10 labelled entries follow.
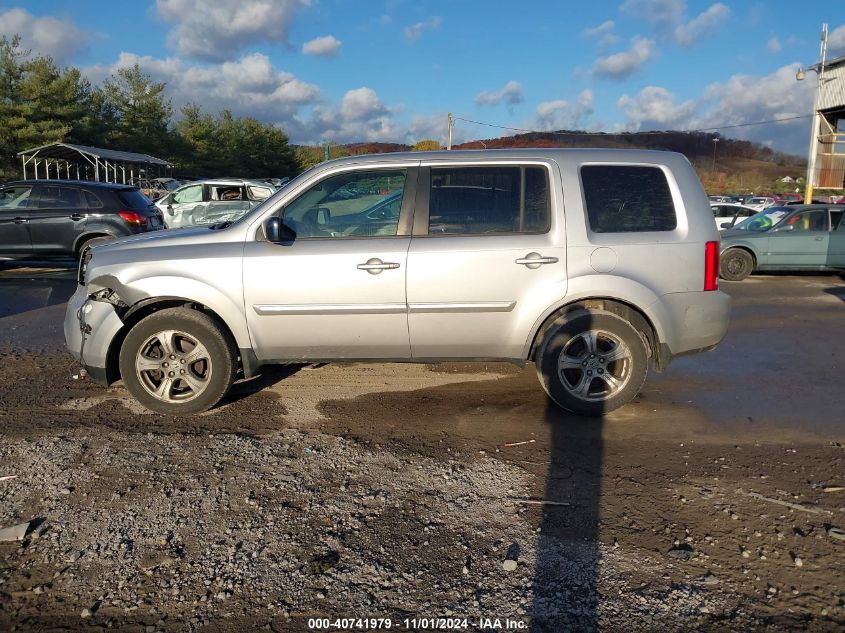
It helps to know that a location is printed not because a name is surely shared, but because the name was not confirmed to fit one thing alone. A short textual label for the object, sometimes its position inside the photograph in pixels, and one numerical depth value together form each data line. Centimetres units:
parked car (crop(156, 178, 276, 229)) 1725
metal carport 2920
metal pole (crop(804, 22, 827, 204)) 2854
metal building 2948
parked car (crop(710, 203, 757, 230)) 1903
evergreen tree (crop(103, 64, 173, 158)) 4694
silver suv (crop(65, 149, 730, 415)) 467
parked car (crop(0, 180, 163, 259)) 1217
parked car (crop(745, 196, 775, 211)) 3595
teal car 1306
